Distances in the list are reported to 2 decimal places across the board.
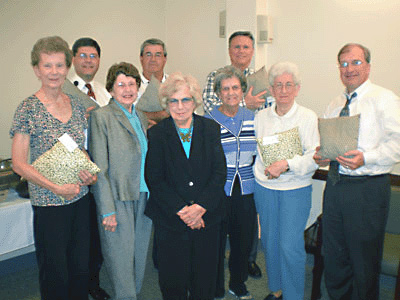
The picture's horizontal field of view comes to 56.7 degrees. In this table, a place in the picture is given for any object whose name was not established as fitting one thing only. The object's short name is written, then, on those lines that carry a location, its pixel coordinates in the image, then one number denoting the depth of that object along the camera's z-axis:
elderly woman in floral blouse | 1.93
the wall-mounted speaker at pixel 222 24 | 4.59
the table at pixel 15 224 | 2.70
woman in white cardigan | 2.34
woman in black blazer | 2.05
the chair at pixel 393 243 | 2.39
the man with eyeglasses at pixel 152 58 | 3.23
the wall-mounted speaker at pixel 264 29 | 4.09
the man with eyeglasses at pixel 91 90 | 2.63
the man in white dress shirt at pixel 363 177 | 2.08
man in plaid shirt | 3.22
